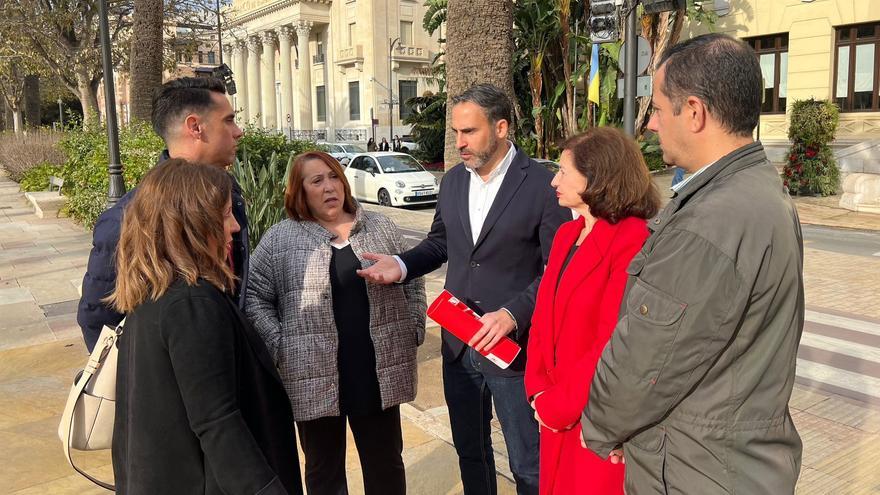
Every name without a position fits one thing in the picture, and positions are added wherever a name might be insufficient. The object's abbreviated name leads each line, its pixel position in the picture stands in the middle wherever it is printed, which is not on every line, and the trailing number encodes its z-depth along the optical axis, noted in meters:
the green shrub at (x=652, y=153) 22.83
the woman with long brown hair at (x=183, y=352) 1.86
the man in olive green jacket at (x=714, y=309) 1.57
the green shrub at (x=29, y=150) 21.16
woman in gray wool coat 2.86
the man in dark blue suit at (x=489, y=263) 2.85
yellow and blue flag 8.28
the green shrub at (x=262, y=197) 6.57
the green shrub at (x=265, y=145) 10.59
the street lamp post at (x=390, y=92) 54.77
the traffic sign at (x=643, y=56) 8.08
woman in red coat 2.15
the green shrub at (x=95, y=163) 11.95
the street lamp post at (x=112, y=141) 10.64
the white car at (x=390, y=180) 18.52
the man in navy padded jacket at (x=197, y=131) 2.53
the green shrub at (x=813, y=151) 16.56
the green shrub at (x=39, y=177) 20.02
